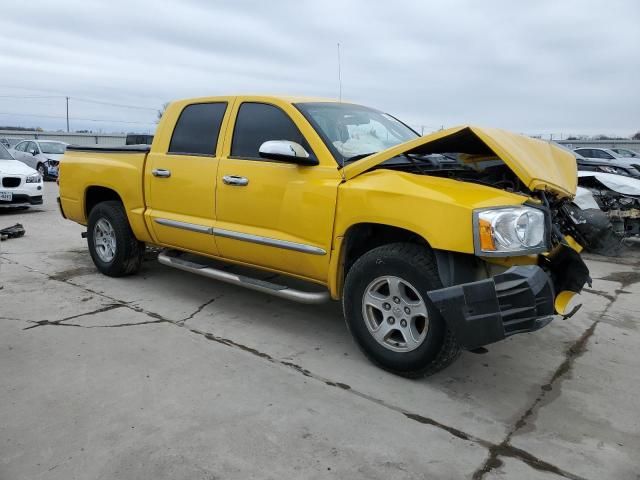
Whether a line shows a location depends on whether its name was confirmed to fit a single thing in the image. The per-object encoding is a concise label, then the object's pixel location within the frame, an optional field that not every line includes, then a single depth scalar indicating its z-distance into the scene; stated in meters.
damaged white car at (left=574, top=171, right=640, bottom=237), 8.06
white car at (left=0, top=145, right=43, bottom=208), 10.64
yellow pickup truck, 3.16
